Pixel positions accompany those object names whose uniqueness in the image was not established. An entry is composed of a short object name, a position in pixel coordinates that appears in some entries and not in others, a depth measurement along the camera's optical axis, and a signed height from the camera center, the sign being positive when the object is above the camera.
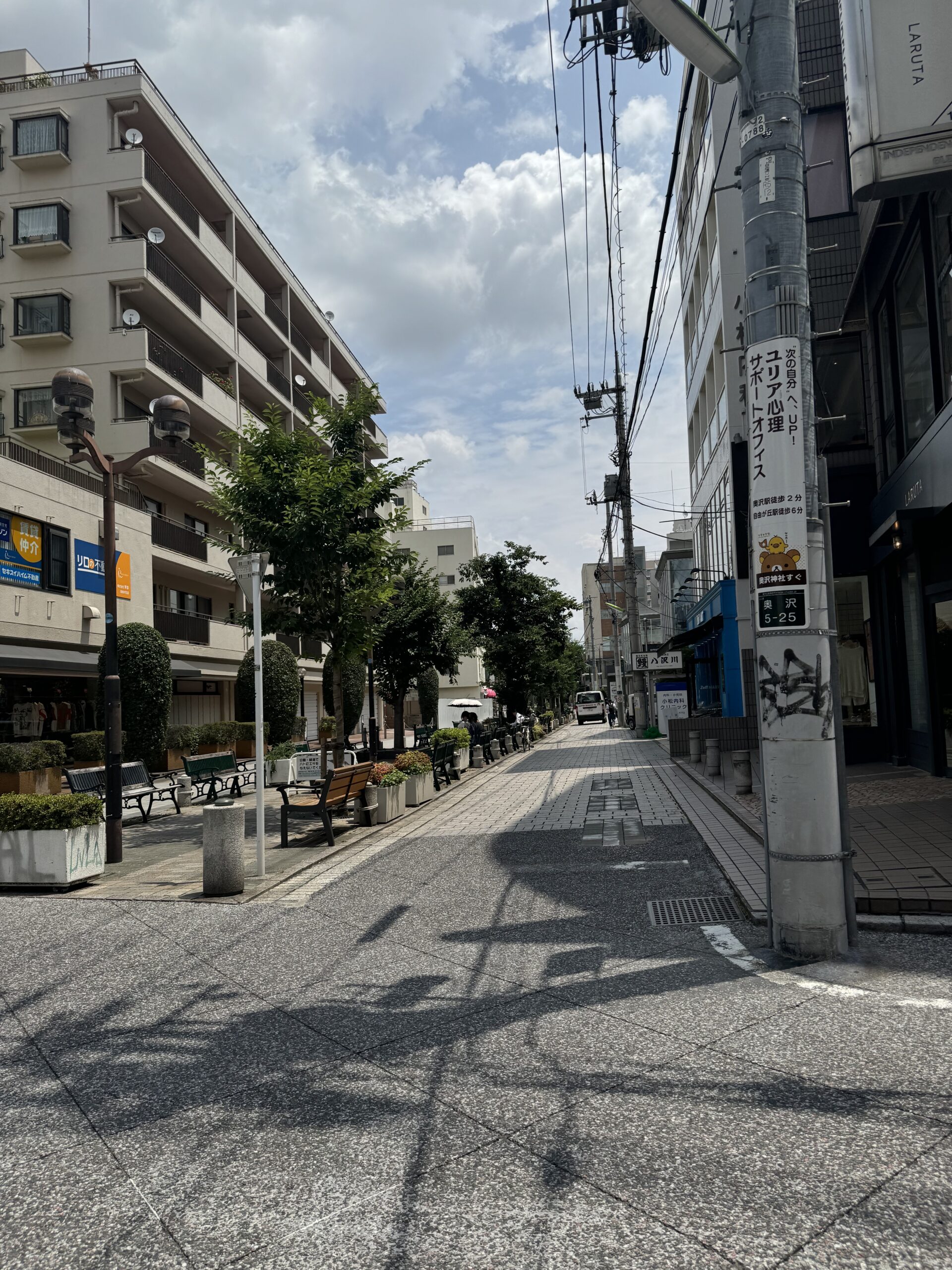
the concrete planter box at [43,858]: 8.99 -1.42
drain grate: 6.81 -1.71
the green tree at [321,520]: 13.74 +2.85
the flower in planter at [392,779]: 13.12 -1.16
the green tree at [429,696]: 39.00 +0.15
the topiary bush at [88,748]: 21.78 -0.83
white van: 61.25 -1.05
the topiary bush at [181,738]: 24.70 -0.79
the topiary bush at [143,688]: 19.78 +0.50
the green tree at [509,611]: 35.91 +3.43
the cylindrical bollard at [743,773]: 13.45 -1.27
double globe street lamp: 10.54 +3.18
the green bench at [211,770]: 16.58 -1.16
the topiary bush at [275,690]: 28.16 +0.49
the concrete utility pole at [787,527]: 5.64 +1.01
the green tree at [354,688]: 32.69 +0.53
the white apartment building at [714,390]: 21.62 +8.34
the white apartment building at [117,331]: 23.33 +12.28
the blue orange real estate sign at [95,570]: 23.00 +3.72
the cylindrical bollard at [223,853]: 8.46 -1.34
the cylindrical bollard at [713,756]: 17.12 -1.27
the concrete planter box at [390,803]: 12.93 -1.48
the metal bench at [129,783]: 13.80 -1.13
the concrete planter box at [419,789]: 14.77 -1.49
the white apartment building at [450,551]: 76.50 +12.54
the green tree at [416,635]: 24.86 +1.76
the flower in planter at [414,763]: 14.81 -1.05
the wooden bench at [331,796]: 11.02 -1.18
